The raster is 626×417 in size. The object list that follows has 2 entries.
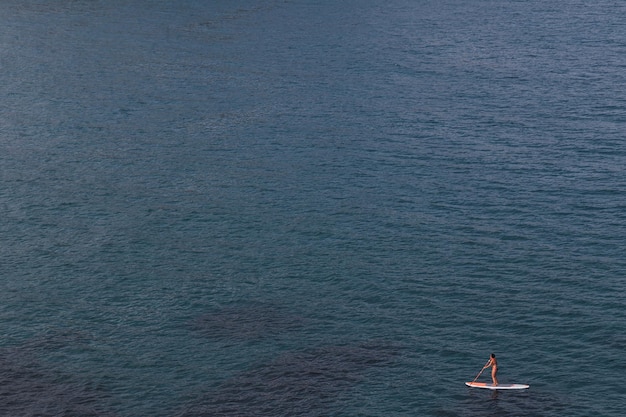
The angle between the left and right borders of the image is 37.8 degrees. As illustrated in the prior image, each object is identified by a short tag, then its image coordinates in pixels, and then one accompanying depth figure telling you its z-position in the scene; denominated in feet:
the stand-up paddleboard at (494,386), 321.52
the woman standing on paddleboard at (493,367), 323.98
